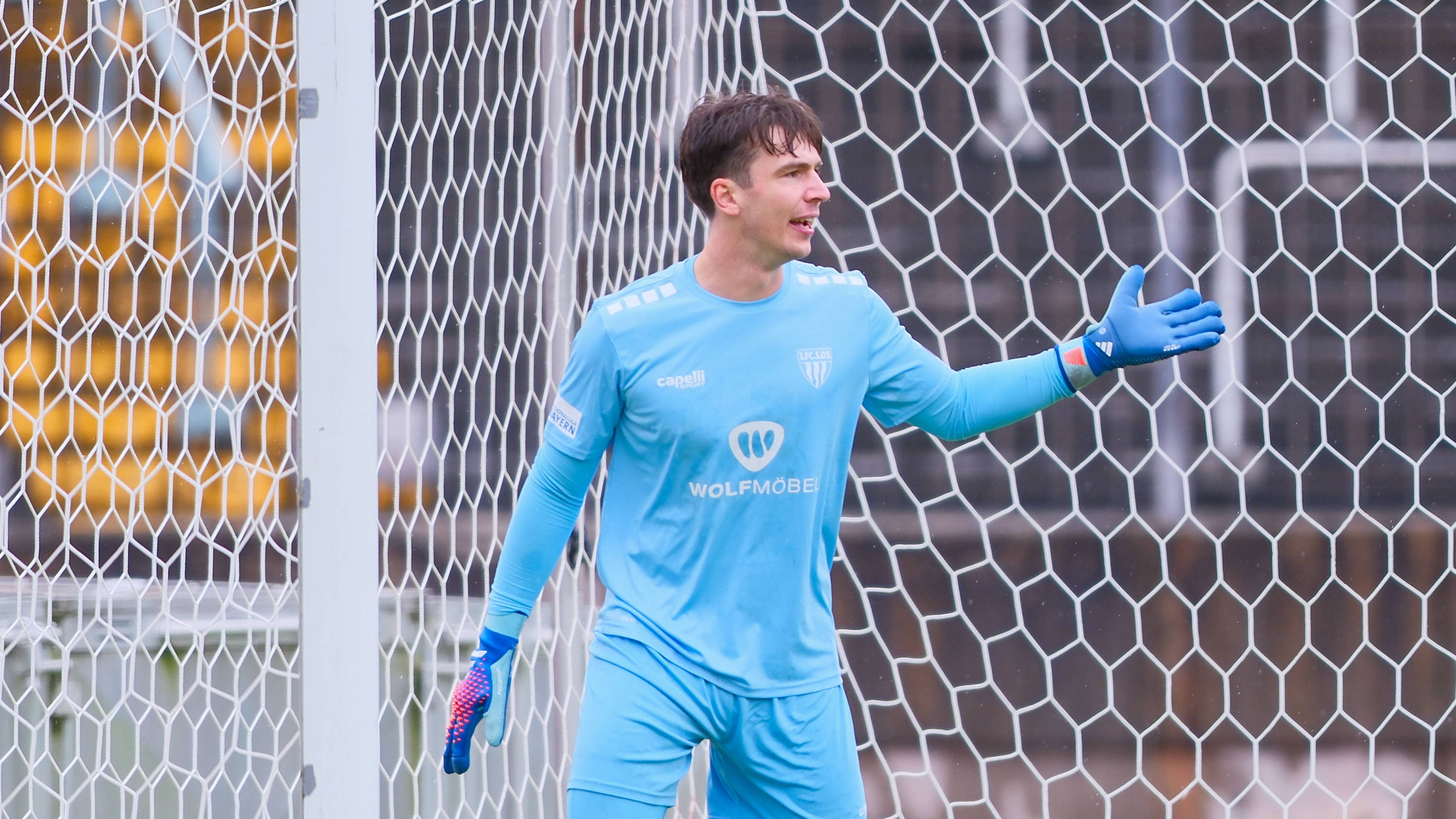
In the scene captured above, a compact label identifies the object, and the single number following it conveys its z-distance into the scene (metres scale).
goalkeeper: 25.59
